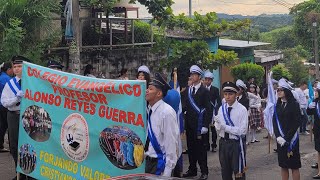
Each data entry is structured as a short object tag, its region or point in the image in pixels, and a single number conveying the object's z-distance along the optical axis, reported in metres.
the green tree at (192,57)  13.02
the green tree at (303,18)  43.84
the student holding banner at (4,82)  10.38
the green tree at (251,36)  51.84
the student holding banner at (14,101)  7.87
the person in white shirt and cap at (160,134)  5.63
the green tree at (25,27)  11.50
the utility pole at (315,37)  36.17
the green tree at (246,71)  25.48
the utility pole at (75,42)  12.23
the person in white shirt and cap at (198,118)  8.95
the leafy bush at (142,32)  16.64
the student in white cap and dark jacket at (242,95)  10.80
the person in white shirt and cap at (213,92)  11.14
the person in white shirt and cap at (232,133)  6.93
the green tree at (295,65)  38.69
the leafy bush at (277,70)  26.77
